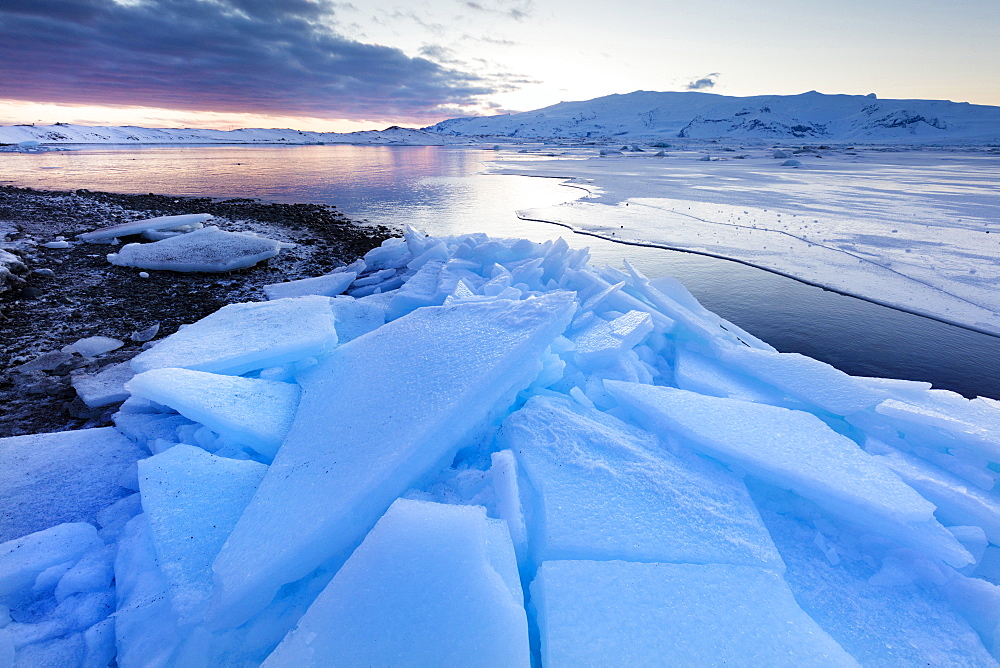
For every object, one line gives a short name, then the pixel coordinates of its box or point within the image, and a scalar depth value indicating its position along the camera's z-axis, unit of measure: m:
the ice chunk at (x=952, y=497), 1.40
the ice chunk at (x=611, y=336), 2.20
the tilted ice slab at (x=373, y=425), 1.23
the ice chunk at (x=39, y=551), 1.30
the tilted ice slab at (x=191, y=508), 1.21
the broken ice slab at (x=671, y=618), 1.04
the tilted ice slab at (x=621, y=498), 1.28
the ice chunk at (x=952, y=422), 1.65
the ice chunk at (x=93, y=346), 3.05
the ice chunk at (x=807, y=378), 1.90
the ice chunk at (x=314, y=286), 4.12
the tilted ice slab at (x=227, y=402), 1.71
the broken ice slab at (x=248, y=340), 2.16
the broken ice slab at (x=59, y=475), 1.59
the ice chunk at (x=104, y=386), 2.43
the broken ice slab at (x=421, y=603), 0.99
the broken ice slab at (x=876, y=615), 1.16
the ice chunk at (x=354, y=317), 2.95
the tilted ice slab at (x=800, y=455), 1.34
